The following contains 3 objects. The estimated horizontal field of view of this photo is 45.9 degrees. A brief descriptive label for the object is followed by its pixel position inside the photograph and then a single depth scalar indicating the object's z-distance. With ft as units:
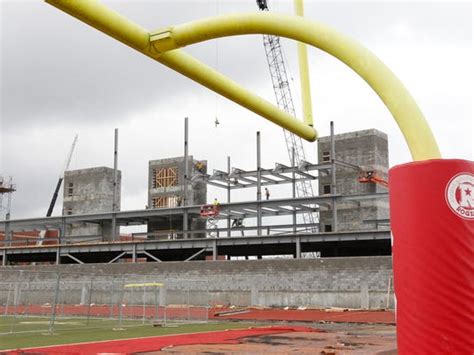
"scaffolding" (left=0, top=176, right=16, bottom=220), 235.20
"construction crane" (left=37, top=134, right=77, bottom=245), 348.18
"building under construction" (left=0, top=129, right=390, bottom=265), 139.64
